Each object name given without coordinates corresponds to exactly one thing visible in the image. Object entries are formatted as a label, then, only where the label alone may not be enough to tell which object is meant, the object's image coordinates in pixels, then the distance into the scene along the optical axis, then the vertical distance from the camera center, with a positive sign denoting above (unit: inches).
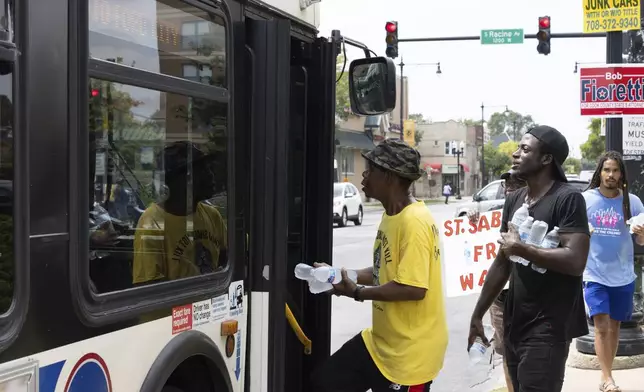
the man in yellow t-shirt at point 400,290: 139.0 -19.5
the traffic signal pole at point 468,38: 703.1 +145.5
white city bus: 83.9 -0.7
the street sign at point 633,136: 299.9 +19.7
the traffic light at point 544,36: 705.6 +140.0
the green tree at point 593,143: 2294.5 +145.1
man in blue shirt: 241.1 -24.0
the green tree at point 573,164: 4757.6 +145.9
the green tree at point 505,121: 6919.3 +606.3
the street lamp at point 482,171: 3627.5 +69.9
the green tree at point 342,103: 1670.8 +189.9
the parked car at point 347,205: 1113.4 -28.7
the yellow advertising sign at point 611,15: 299.9 +68.3
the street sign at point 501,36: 719.1 +143.4
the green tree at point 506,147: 4099.9 +208.9
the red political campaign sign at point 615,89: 295.0 +37.7
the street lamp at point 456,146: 3287.4 +174.9
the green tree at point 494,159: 3961.6 +140.3
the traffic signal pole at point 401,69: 1502.8 +235.4
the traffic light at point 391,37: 728.3 +143.3
